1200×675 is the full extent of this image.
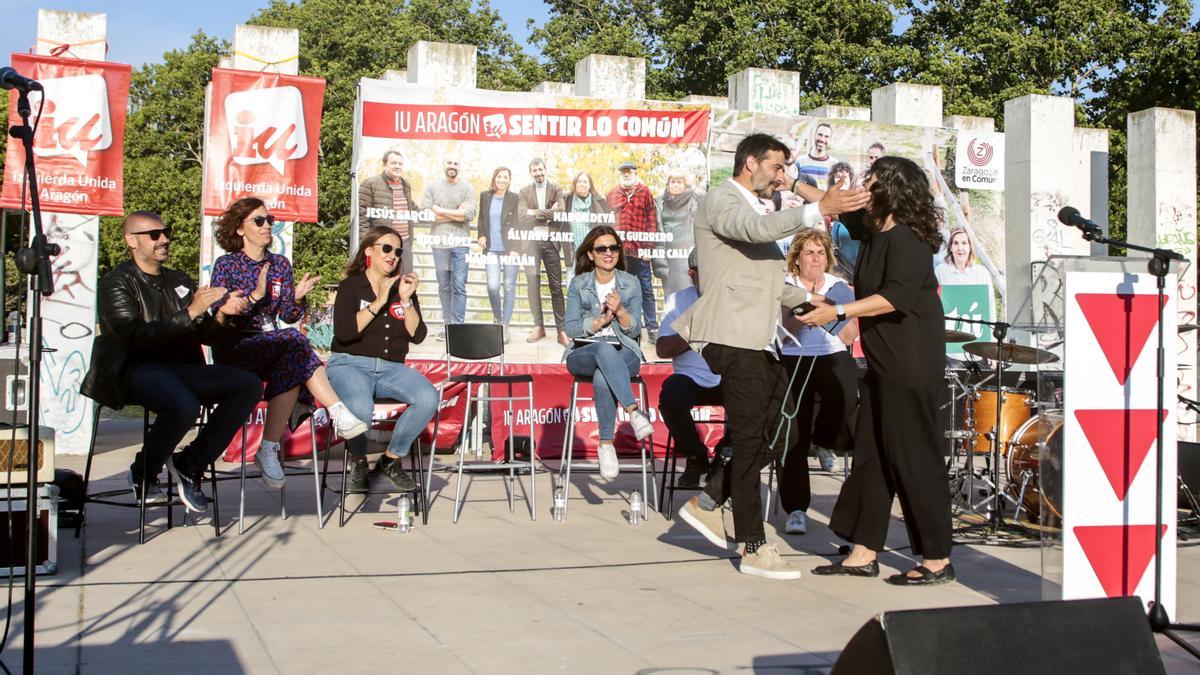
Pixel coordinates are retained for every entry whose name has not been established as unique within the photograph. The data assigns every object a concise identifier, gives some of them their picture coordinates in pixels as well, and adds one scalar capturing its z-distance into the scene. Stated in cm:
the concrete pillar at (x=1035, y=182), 1380
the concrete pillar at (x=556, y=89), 1318
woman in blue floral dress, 694
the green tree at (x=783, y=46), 3412
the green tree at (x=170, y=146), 3581
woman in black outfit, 530
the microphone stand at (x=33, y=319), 335
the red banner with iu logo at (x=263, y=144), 1063
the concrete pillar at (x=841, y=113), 1397
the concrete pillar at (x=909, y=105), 1410
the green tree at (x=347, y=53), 3359
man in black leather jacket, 624
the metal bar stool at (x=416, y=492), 695
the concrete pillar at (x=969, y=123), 1466
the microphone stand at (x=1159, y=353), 417
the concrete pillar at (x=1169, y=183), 1448
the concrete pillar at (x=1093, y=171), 1631
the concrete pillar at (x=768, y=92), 1367
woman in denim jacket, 765
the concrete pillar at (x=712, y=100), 1482
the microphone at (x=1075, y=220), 450
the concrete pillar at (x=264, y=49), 1144
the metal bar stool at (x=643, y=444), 745
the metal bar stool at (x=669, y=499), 741
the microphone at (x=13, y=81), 369
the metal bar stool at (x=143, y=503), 627
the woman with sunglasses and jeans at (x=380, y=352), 709
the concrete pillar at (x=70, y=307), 1115
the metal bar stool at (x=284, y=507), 668
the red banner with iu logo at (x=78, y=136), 1062
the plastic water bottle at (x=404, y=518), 677
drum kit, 742
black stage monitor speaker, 234
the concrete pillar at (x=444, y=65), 1233
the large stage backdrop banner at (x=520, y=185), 1190
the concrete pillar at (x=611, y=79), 1284
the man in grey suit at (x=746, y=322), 543
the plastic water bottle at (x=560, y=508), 739
